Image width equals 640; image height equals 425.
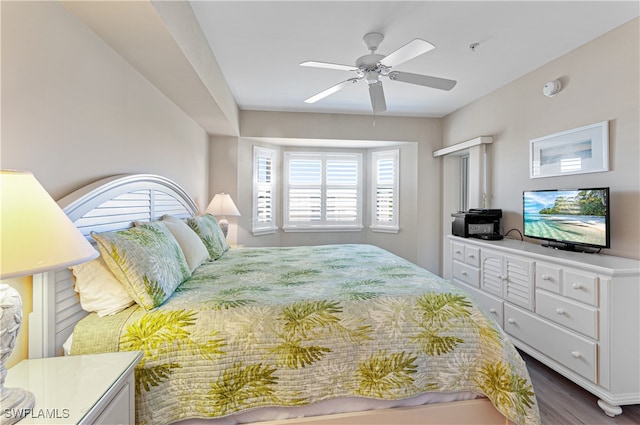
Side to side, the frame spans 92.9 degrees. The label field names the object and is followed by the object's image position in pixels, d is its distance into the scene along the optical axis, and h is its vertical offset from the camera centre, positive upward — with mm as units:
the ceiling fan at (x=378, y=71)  2080 +1049
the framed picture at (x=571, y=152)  2334 +534
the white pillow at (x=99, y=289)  1405 -358
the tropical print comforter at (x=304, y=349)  1306 -621
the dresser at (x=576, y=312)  1832 -685
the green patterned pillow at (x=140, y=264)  1423 -252
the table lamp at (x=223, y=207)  3746 +67
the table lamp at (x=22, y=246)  826 -98
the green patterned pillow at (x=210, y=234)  2632 -196
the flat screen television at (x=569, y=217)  2203 -25
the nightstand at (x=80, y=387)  903 -586
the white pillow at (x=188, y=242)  2117 -210
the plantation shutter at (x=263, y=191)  4555 +340
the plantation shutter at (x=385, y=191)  4879 +373
